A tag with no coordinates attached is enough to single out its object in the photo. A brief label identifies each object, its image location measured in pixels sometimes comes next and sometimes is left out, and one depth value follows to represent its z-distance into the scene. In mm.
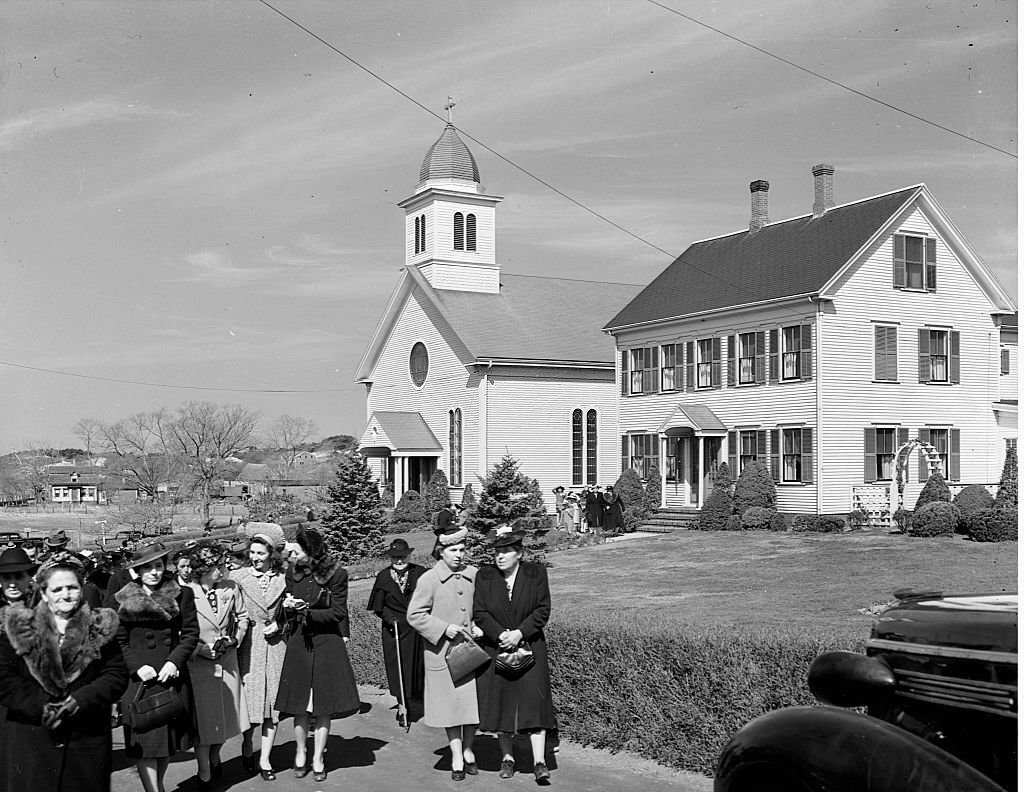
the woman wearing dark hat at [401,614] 11086
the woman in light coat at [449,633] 8668
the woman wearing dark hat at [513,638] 8539
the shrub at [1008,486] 26234
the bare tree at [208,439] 54125
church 39469
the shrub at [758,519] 30312
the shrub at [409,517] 38500
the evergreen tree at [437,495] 38906
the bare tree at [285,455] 58156
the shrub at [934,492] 28422
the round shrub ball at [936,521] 26078
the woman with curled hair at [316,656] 8852
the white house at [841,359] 30688
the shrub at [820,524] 28578
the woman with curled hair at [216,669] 8422
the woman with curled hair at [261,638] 8984
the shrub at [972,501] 25609
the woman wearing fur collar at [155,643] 7754
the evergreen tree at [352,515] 29672
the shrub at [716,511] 31359
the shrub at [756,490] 31250
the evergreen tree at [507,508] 21719
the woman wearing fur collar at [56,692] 6133
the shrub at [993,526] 24469
